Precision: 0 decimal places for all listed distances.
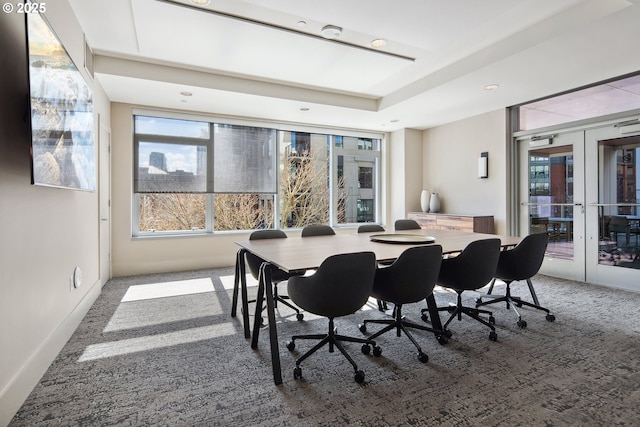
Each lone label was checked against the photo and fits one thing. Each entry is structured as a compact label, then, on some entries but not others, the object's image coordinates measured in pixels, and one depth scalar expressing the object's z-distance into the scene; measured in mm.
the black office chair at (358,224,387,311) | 4268
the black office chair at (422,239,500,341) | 2668
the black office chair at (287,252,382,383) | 2061
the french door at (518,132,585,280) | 4566
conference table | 2170
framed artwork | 1766
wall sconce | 5539
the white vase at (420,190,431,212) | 6602
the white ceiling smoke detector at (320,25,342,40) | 3186
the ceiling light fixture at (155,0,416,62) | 2820
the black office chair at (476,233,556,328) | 3031
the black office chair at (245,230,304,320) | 3137
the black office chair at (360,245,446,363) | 2318
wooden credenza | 5266
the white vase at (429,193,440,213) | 6422
